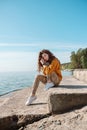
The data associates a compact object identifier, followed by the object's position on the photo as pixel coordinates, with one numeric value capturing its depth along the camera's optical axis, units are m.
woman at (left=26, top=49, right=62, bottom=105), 2.57
